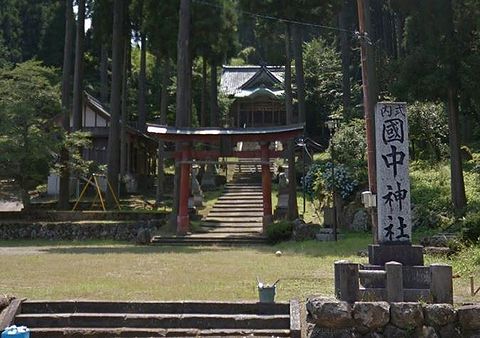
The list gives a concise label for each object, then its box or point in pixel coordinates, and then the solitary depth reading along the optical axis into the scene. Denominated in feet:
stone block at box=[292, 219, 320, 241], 61.36
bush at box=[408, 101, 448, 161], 81.92
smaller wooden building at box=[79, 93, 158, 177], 103.40
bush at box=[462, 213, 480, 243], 43.55
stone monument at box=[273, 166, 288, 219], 77.05
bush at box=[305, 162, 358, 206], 67.26
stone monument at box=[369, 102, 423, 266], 29.01
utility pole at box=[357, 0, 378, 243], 43.34
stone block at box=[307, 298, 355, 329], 24.40
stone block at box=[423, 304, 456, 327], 24.48
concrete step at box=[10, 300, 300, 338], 26.66
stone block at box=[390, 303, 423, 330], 24.41
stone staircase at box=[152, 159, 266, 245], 63.31
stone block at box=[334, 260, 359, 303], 25.00
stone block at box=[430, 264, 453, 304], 24.98
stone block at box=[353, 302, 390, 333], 24.45
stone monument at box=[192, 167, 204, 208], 83.46
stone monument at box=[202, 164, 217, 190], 99.46
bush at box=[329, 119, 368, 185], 73.56
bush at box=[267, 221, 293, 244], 61.82
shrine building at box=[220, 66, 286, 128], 136.94
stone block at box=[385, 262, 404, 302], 25.07
